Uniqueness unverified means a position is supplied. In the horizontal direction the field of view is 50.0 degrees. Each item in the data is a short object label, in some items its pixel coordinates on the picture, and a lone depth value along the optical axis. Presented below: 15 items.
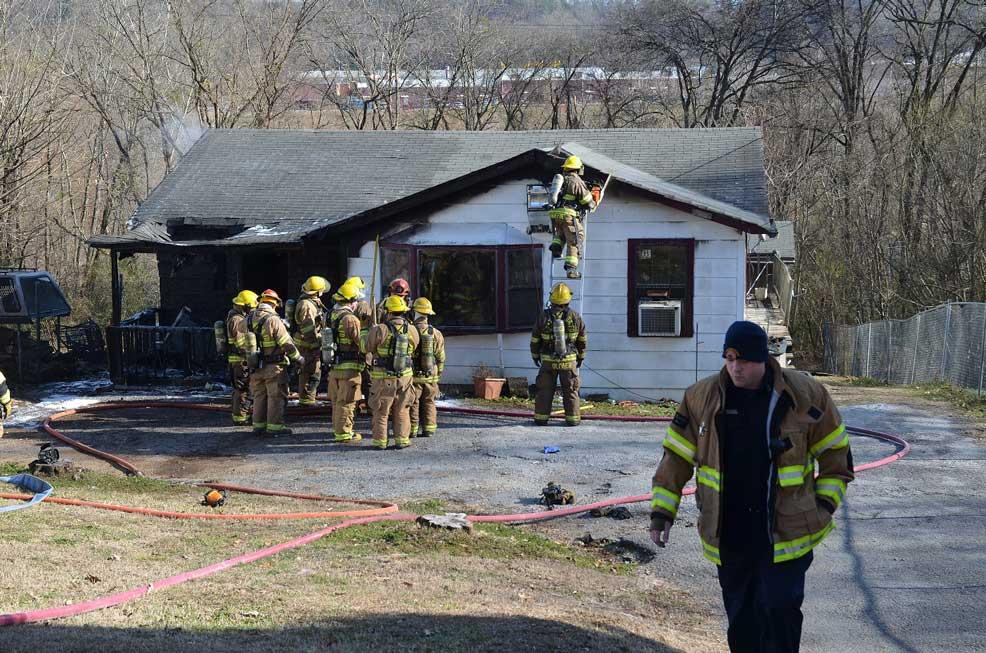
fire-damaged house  15.75
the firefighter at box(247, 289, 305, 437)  12.48
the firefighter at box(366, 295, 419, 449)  11.98
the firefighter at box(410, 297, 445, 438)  12.42
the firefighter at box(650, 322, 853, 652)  4.82
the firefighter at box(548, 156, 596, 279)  14.54
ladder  15.91
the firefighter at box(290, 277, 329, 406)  13.62
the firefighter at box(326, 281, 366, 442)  12.45
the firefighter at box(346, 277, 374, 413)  12.52
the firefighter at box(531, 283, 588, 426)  13.14
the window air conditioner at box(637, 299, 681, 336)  15.86
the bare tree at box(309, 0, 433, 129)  38.12
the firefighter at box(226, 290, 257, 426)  12.85
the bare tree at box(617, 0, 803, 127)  37.25
